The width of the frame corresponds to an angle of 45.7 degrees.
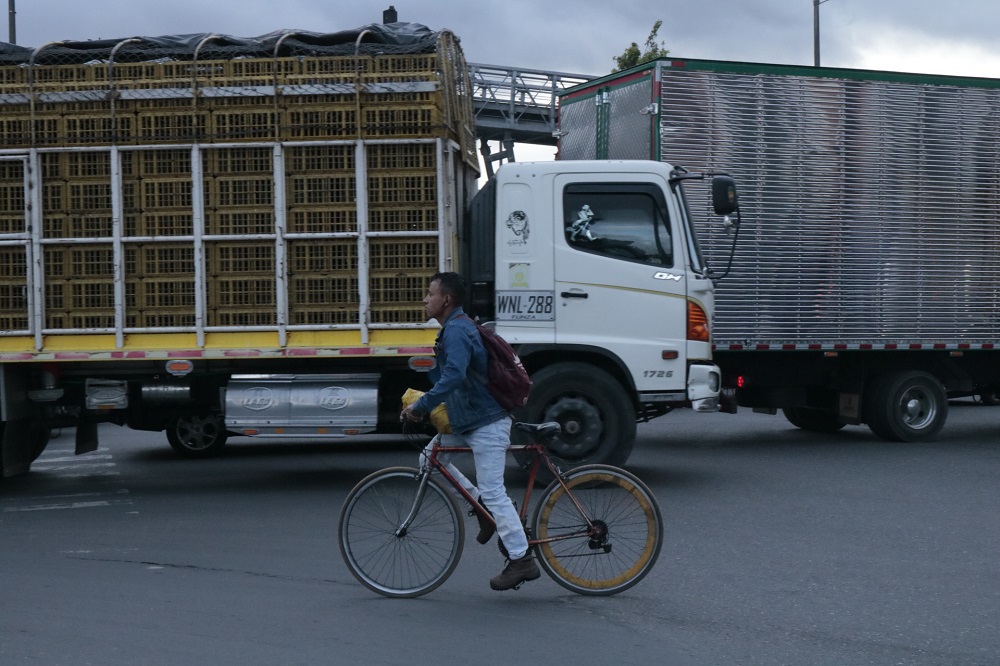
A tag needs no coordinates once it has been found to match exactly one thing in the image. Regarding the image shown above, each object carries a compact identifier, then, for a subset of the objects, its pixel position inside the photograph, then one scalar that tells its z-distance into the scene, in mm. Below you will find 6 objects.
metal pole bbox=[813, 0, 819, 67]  27362
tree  26766
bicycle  6176
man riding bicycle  6082
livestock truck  9539
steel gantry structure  31922
